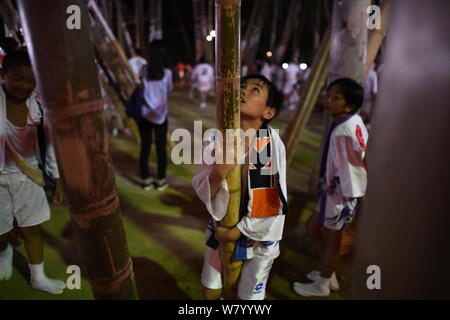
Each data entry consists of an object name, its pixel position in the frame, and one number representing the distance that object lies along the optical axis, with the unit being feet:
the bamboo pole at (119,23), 38.56
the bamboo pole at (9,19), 16.11
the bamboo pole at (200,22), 50.85
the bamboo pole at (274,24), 60.77
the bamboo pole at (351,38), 10.53
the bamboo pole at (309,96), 13.65
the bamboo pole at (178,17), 68.74
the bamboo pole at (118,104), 20.28
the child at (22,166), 7.13
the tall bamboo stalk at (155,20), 46.92
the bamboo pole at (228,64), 4.01
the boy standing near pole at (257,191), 6.06
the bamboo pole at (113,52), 19.71
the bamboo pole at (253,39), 53.20
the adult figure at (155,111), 14.40
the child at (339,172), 7.93
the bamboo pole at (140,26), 42.96
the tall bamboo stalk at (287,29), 52.94
